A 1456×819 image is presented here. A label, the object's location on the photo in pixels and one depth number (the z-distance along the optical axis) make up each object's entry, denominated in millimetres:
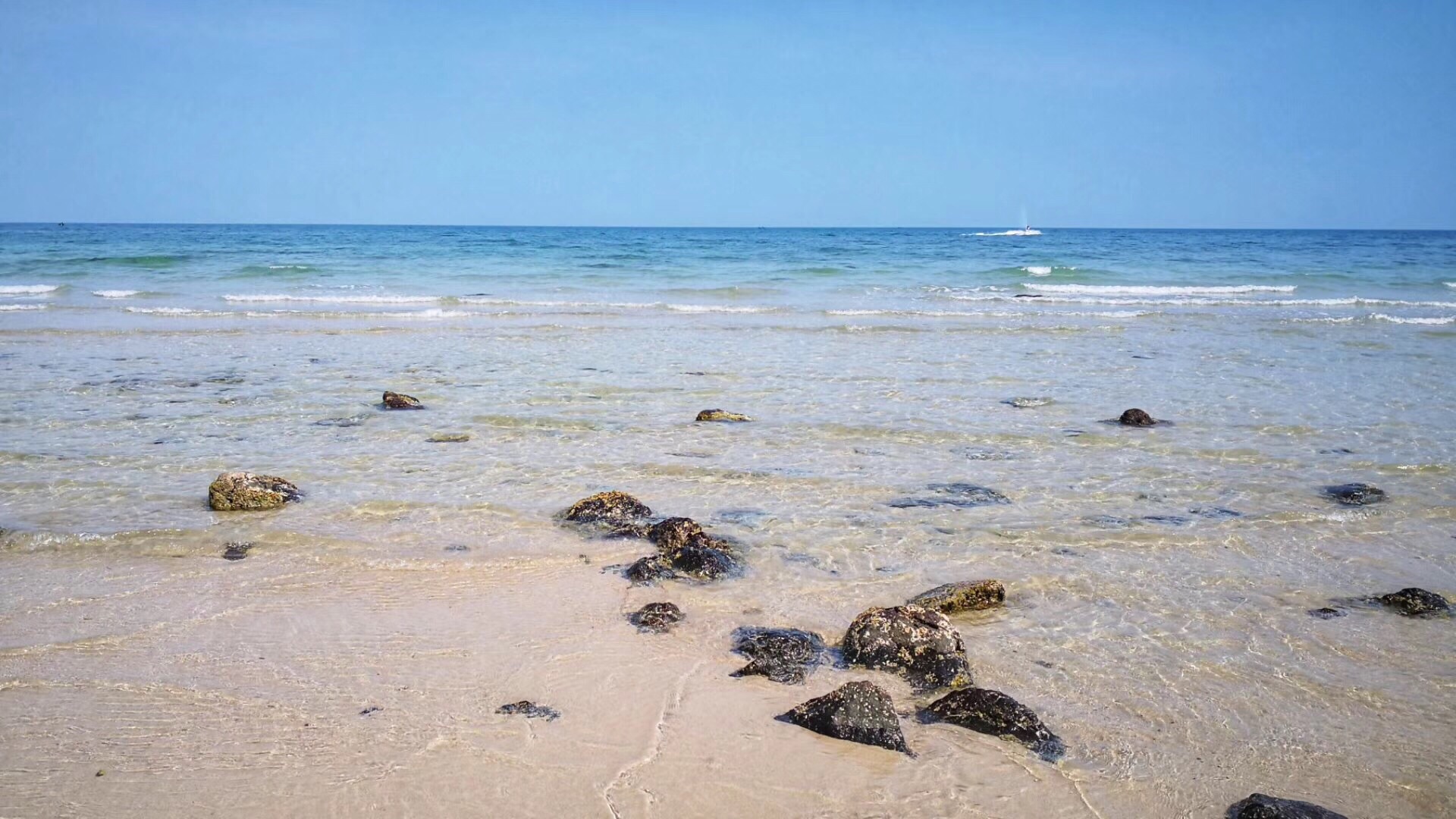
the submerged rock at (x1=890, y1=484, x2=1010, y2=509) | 7277
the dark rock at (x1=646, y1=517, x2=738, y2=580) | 5770
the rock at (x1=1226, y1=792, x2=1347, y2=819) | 3367
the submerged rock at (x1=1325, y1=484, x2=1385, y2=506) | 7312
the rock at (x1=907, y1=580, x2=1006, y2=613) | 5246
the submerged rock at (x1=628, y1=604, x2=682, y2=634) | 5008
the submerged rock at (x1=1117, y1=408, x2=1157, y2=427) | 9852
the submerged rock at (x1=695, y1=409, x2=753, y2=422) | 9977
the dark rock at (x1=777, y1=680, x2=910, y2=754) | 3904
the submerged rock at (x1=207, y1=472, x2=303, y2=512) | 6770
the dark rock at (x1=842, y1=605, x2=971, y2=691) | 4480
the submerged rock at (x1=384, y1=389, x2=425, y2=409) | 10484
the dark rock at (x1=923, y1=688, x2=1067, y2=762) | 3959
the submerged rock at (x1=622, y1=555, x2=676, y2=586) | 5648
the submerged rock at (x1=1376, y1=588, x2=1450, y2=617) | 5305
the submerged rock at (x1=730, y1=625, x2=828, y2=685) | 4543
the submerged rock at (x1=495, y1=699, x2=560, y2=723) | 4094
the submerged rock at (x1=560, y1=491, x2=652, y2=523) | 6656
